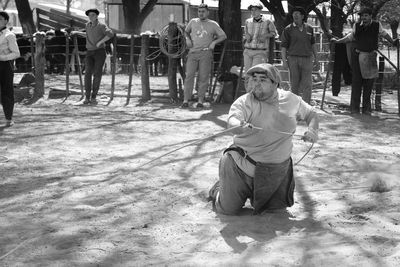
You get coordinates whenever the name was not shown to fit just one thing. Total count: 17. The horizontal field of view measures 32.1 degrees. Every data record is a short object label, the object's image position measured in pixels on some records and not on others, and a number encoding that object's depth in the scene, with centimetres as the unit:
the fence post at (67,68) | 1310
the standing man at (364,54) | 1077
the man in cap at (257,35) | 1138
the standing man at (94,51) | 1227
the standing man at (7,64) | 930
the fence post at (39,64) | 1310
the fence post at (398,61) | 1166
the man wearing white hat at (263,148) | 516
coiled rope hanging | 1258
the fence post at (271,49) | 1230
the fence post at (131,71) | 1298
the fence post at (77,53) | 1316
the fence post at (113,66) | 1298
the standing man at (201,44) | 1167
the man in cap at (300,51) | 1112
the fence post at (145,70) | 1302
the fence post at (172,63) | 1271
